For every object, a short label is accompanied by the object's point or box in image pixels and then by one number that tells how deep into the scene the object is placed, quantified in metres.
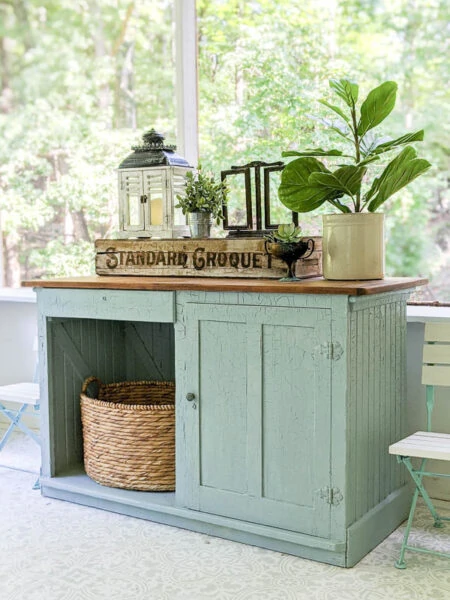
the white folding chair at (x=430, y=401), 2.81
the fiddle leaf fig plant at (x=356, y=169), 2.94
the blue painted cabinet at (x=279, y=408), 2.79
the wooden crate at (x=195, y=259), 3.18
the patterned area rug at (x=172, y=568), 2.63
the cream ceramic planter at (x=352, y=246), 2.99
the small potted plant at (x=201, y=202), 3.46
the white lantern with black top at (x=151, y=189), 3.59
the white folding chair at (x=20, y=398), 3.82
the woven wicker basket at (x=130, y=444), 3.35
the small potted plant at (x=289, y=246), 2.99
